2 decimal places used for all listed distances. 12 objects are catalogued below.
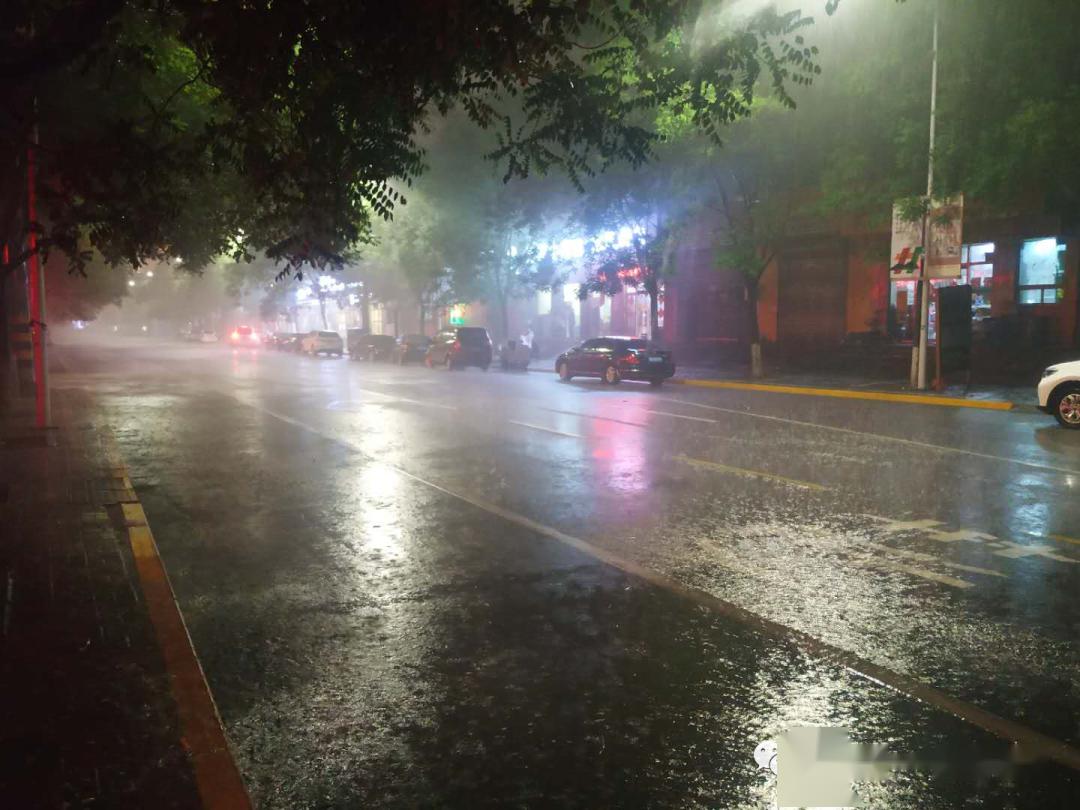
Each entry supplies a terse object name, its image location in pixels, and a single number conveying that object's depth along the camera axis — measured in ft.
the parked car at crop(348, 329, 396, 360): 147.45
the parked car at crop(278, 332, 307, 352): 184.65
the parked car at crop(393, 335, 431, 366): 138.51
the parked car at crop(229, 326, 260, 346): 234.58
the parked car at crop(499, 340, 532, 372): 122.72
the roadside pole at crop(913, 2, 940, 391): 69.55
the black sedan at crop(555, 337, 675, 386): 88.94
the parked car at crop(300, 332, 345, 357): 169.58
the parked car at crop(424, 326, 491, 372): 120.16
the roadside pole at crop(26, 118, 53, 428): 42.21
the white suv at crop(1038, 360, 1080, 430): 50.21
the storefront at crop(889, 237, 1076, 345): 81.56
